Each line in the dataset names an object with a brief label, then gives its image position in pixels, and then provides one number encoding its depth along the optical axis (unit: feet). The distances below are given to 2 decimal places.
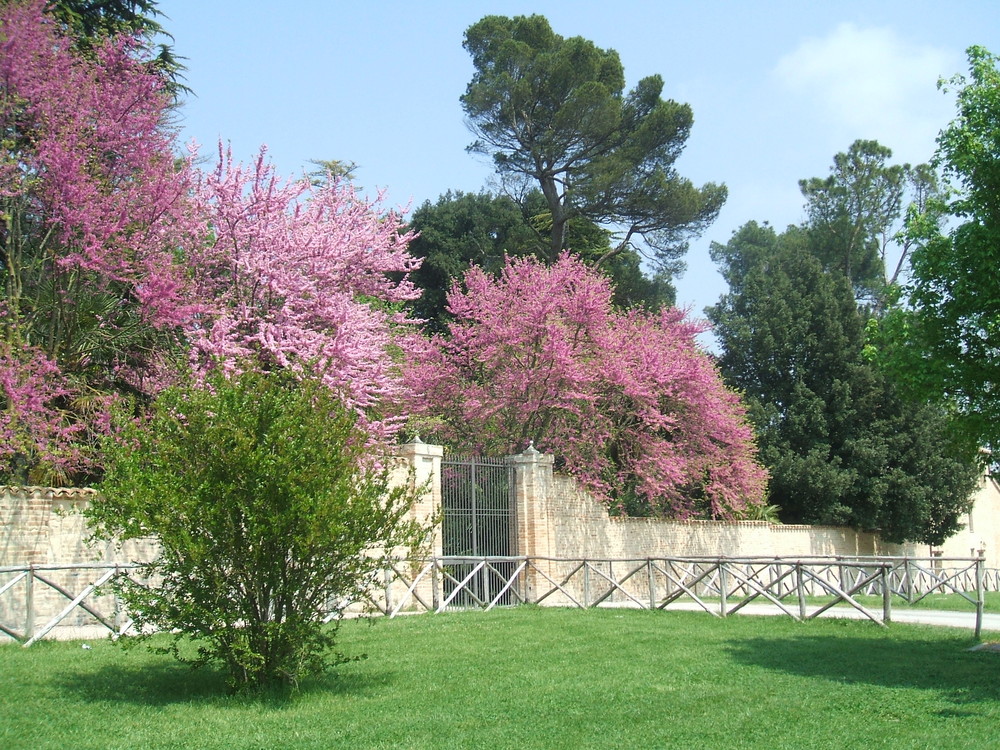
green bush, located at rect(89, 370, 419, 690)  28.40
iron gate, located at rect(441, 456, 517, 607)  61.21
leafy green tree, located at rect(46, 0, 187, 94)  69.56
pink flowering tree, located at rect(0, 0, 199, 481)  53.26
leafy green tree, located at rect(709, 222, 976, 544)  101.30
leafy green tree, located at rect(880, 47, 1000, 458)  37.45
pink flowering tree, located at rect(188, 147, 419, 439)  60.70
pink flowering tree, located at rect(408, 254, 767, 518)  73.51
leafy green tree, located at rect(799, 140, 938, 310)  159.63
